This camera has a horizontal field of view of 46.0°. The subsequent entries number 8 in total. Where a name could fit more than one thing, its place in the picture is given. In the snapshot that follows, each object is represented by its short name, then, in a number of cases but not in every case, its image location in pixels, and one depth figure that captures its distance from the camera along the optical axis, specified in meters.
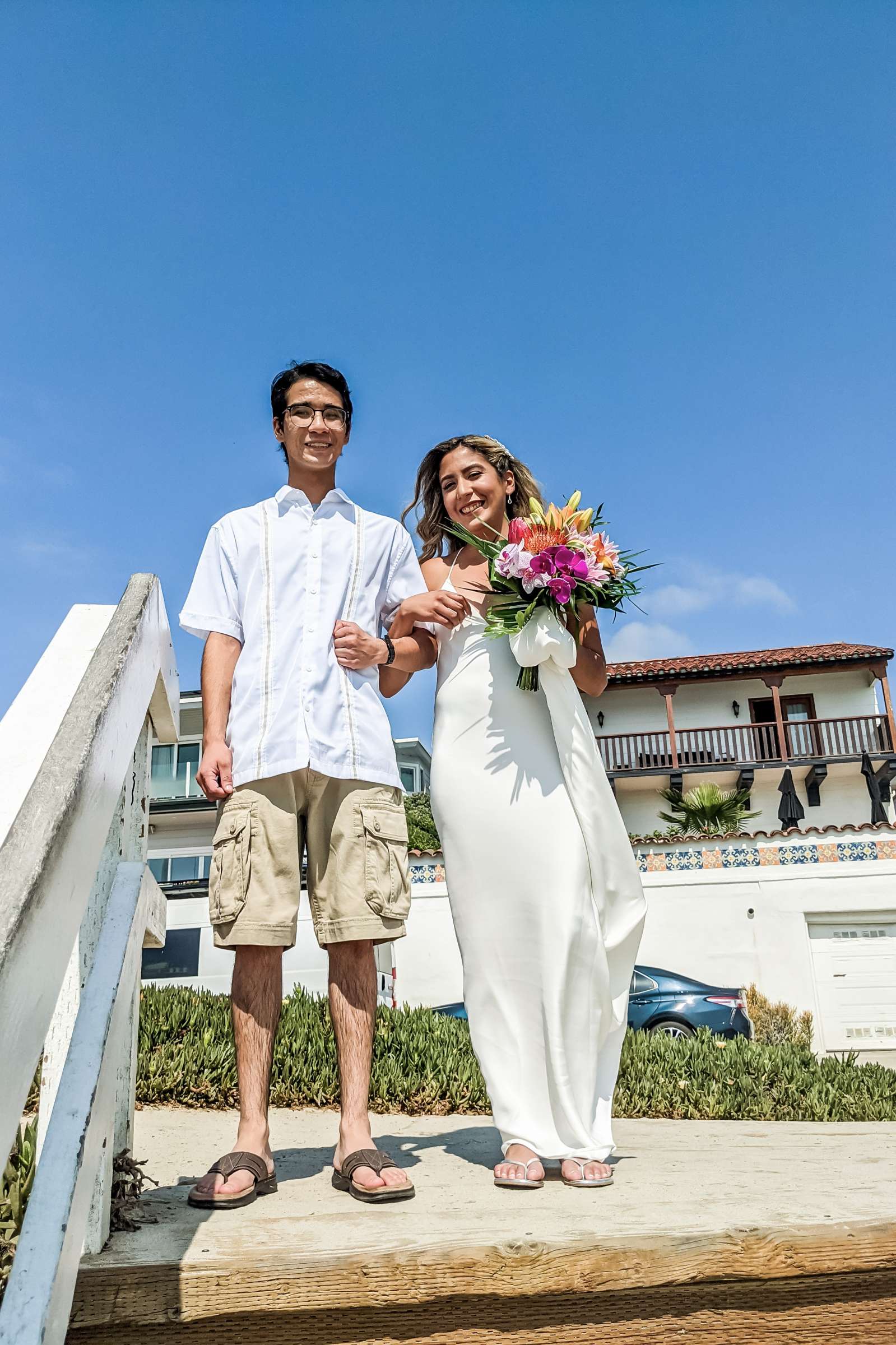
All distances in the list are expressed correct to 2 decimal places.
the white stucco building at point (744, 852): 16.56
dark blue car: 11.81
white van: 11.44
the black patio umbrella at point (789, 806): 24.77
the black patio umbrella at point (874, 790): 24.56
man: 2.45
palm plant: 22.58
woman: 2.69
